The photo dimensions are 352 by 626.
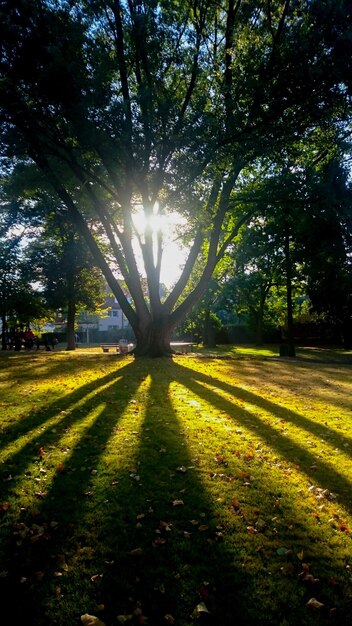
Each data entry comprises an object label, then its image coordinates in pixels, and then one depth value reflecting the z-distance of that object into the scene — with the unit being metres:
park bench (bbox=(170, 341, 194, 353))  24.27
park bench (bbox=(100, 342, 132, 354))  24.69
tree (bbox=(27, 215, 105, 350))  30.36
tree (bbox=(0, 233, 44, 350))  30.20
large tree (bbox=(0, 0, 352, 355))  10.97
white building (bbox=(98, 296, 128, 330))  82.38
